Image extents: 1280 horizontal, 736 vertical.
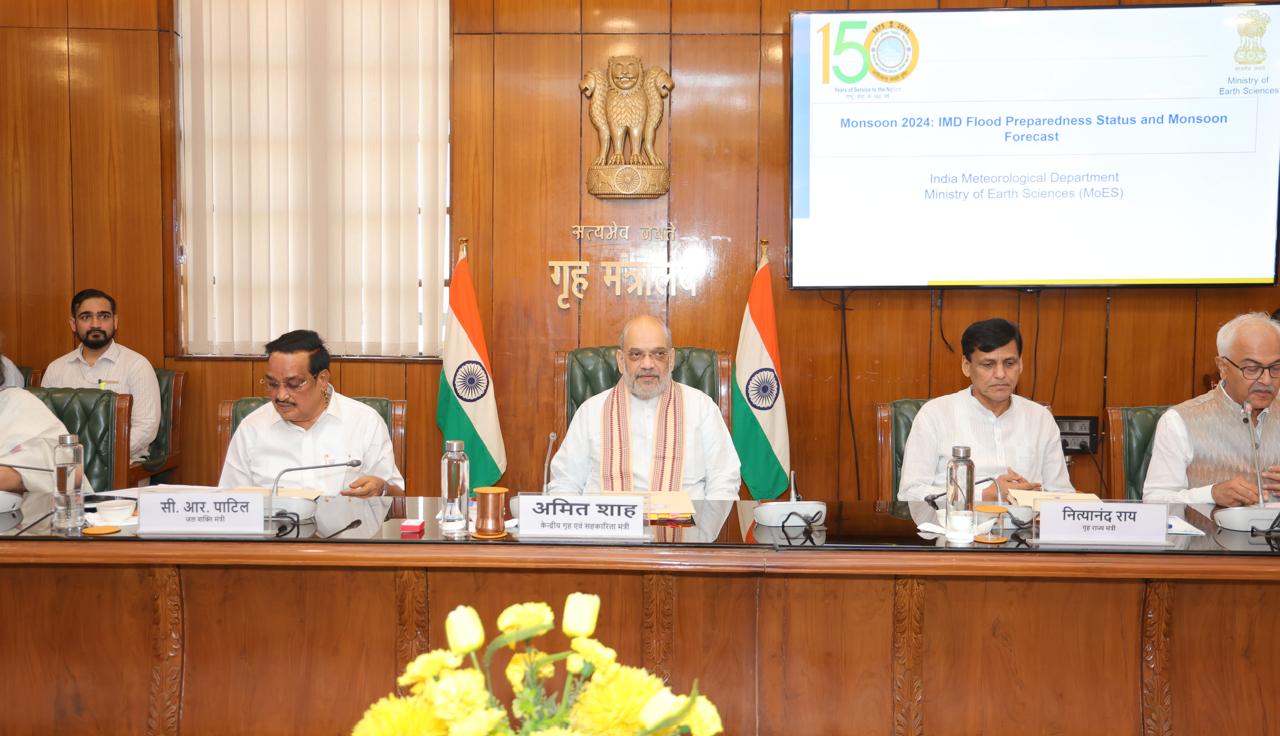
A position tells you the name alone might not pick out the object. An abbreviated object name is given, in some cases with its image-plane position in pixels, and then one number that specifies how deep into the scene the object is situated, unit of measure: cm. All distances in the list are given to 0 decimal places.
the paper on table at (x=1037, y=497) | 244
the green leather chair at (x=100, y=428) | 340
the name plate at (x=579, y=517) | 221
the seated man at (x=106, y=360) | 465
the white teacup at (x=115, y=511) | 237
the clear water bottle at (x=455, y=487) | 235
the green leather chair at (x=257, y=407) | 330
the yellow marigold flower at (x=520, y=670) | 105
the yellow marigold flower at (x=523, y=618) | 101
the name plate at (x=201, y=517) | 225
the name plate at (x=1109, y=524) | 219
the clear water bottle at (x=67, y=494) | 231
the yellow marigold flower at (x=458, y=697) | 93
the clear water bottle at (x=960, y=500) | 225
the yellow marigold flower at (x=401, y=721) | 97
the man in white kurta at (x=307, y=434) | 311
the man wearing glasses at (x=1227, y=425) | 290
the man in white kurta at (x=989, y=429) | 319
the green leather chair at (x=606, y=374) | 368
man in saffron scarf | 334
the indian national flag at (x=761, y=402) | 427
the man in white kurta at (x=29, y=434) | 298
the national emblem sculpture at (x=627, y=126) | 464
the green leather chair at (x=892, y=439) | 337
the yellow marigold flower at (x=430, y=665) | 99
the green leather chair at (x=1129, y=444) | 323
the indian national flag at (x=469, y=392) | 446
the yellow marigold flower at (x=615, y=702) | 97
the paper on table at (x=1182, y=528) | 232
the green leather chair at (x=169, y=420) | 466
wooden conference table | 211
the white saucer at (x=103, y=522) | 233
